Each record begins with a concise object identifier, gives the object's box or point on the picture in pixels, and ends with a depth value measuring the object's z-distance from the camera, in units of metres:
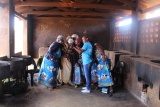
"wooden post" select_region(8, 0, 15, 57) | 5.21
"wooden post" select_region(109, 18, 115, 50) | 9.20
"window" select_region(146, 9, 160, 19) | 5.50
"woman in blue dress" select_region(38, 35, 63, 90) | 4.30
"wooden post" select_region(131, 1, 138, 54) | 5.77
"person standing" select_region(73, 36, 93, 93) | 4.09
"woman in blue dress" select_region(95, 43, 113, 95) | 4.04
